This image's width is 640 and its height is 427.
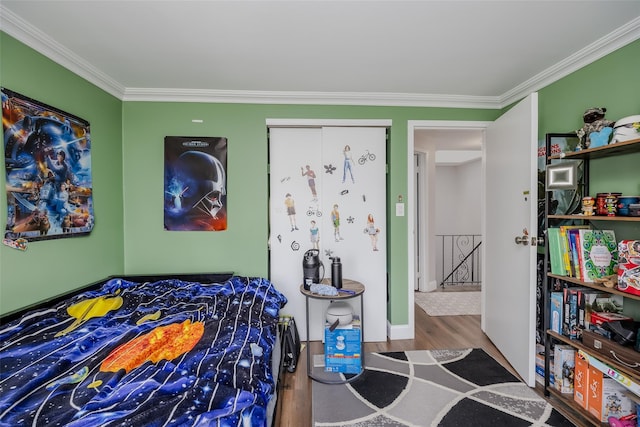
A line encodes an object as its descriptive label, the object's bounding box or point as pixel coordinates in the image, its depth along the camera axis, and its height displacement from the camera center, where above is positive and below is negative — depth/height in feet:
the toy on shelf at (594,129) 5.50 +1.79
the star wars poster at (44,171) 5.24 +0.88
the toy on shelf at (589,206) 5.61 +0.14
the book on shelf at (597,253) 5.58 -0.86
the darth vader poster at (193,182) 8.41 +0.91
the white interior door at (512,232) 6.52 -0.54
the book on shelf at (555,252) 6.12 -0.92
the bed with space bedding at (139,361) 3.08 -2.28
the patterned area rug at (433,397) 5.56 -4.29
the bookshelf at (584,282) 4.93 -1.47
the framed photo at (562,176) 5.70 +0.79
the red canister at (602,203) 5.37 +0.19
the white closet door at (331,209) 8.97 +0.09
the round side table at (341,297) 6.67 -2.11
